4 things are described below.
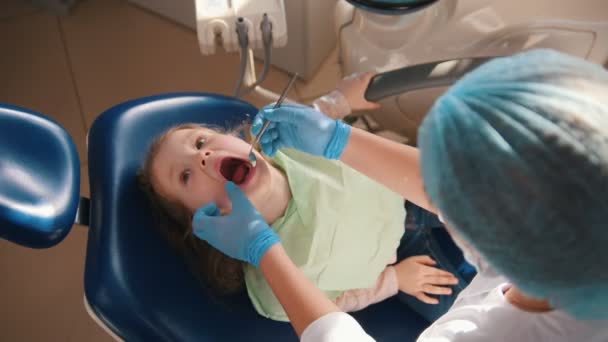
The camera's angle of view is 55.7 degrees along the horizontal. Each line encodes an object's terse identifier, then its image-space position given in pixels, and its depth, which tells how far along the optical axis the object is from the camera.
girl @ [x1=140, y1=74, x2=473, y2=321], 1.16
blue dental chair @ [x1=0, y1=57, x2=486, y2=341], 0.94
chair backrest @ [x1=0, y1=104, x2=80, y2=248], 0.89
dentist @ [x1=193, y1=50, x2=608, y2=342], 0.57
